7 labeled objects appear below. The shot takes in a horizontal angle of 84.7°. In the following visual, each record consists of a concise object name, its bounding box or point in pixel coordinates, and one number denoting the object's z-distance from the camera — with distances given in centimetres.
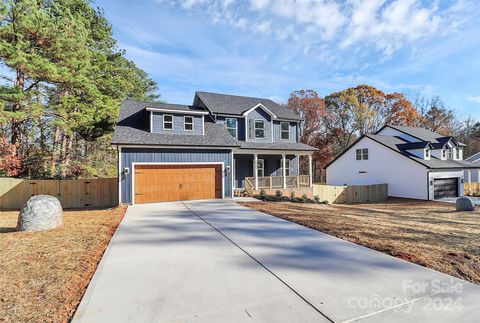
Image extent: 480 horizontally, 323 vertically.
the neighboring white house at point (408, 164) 2158
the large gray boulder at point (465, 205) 1489
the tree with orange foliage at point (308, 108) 3522
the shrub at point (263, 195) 1519
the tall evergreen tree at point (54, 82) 1435
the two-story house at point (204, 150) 1335
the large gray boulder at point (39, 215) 768
